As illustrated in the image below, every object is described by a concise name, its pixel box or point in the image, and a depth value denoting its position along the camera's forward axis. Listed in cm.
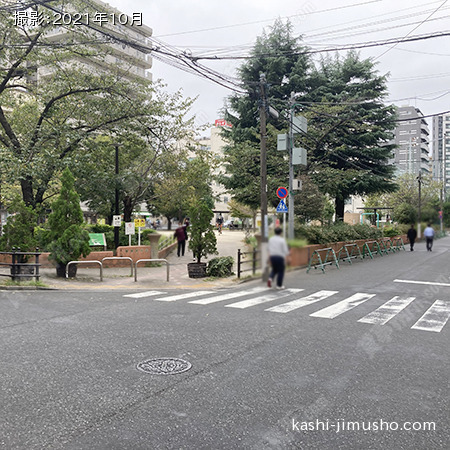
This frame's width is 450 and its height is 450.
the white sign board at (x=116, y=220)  3191
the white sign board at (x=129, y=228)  2795
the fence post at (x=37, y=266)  2194
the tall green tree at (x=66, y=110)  2562
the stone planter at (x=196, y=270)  2267
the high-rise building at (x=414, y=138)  16840
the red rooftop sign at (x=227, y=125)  4574
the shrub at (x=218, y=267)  2119
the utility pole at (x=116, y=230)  3275
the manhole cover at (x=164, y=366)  1056
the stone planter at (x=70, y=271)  2468
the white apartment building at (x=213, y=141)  12410
